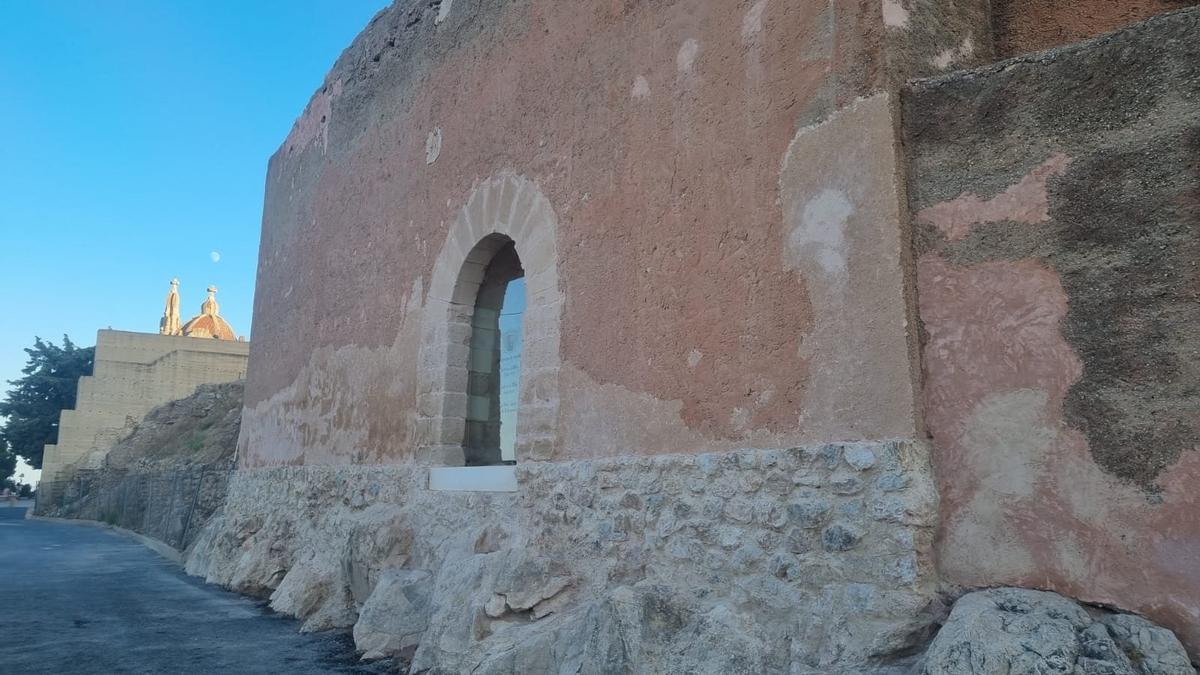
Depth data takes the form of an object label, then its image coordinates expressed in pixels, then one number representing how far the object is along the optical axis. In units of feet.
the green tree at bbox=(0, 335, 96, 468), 97.91
